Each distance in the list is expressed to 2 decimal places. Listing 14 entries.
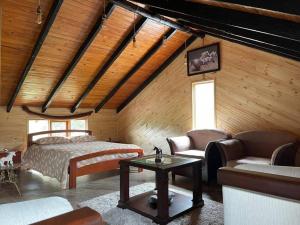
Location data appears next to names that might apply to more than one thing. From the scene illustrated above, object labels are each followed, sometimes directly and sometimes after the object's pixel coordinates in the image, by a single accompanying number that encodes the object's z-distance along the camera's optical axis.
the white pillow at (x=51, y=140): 5.29
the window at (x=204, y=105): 5.46
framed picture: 5.22
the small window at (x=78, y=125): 6.89
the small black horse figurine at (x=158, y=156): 3.32
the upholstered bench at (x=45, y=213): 1.01
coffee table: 2.71
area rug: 2.71
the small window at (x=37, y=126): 6.21
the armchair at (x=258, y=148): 3.54
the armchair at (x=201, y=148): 4.11
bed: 4.07
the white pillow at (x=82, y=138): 5.73
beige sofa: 1.46
